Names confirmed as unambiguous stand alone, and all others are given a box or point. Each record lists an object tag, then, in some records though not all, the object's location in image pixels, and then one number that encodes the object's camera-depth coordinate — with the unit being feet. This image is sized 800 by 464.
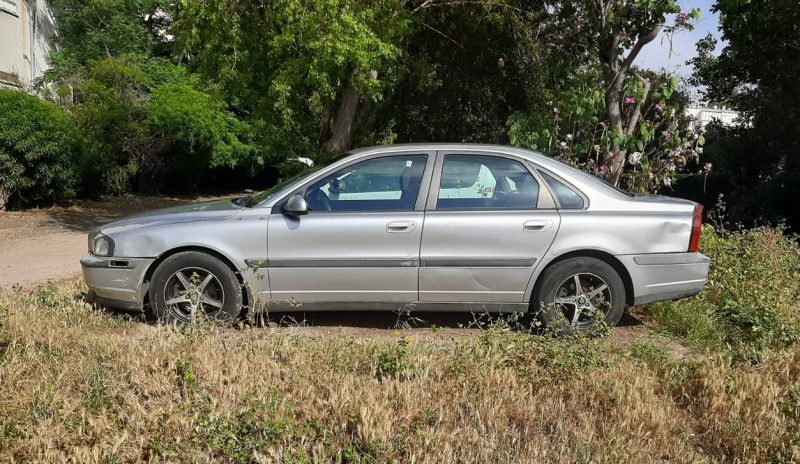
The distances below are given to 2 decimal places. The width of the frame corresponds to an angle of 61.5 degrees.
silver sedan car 17.07
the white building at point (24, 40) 57.41
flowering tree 26.35
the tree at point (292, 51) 30.68
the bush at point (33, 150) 43.60
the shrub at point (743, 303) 15.97
